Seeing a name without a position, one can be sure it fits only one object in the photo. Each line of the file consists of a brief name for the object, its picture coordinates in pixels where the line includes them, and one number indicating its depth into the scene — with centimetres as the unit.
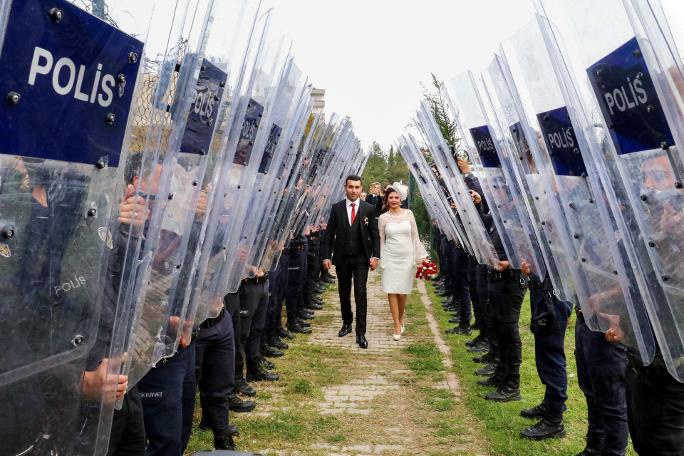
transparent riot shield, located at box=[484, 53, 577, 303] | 306
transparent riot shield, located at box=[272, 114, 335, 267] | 528
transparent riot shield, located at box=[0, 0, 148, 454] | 113
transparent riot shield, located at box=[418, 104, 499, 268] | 543
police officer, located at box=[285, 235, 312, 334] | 794
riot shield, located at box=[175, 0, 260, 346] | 225
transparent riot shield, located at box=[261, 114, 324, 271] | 496
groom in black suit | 745
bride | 742
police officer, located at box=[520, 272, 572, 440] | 428
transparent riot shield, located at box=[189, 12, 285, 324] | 262
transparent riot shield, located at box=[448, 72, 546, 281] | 399
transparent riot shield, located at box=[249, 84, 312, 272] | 441
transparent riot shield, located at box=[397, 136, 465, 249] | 758
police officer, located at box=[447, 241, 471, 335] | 797
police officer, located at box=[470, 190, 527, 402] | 505
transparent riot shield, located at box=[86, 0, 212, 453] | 166
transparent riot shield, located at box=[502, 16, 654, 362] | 232
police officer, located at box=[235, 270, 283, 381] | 502
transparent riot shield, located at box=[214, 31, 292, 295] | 317
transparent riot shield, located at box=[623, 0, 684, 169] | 161
